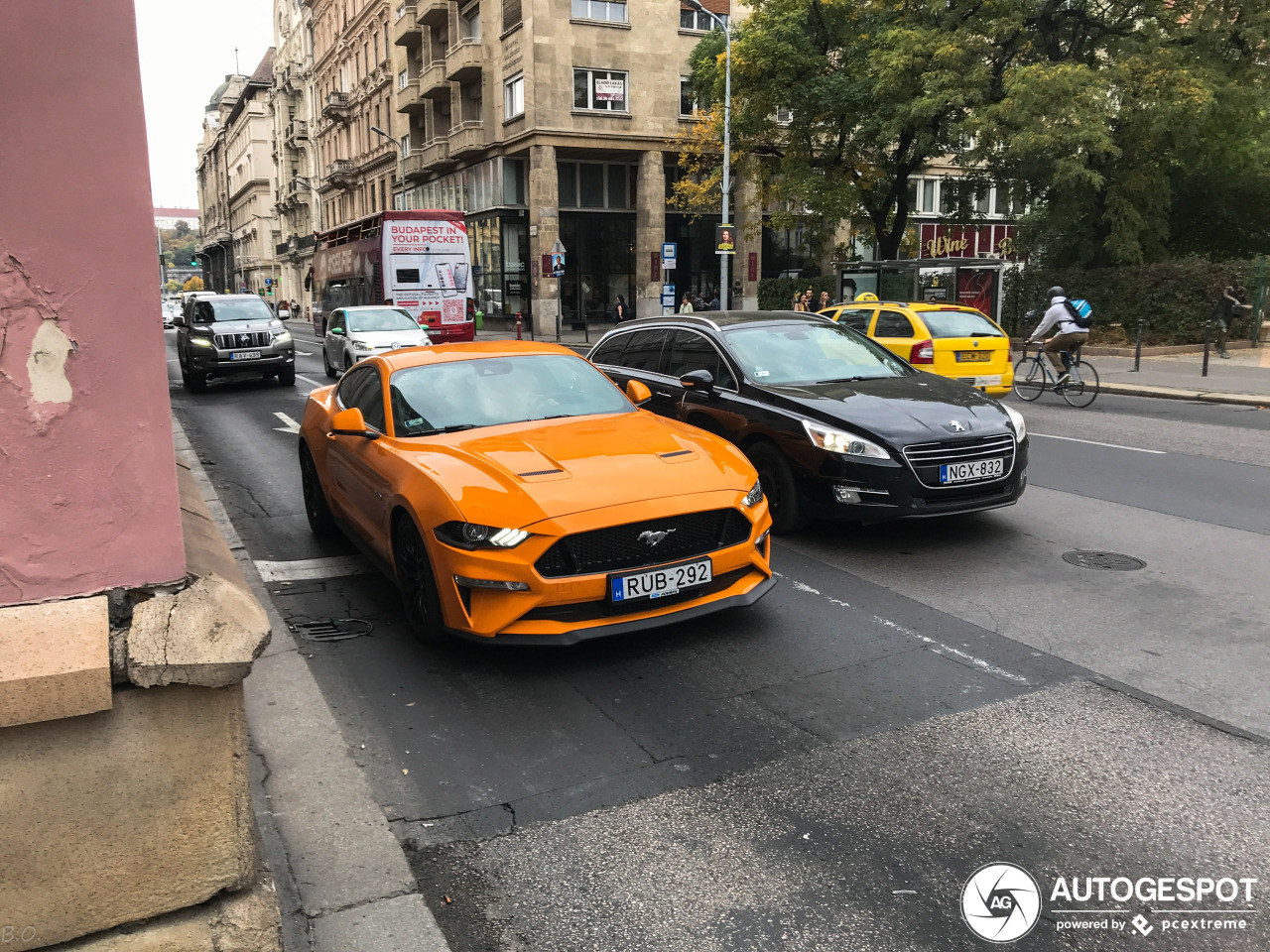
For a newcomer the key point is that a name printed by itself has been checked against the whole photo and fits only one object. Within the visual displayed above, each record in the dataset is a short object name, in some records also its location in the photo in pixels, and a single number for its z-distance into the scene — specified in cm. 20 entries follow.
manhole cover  685
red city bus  2844
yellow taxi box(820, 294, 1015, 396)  1543
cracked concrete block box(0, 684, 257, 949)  236
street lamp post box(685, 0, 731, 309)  3177
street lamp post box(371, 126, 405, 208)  5551
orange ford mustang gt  486
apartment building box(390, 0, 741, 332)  4238
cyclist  1664
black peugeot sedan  713
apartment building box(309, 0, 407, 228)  6306
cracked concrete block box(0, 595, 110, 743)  224
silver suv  1989
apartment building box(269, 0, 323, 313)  8769
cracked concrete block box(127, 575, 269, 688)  239
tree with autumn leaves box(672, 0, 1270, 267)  2486
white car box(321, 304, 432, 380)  2078
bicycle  1714
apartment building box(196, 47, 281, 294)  10806
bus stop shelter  2553
